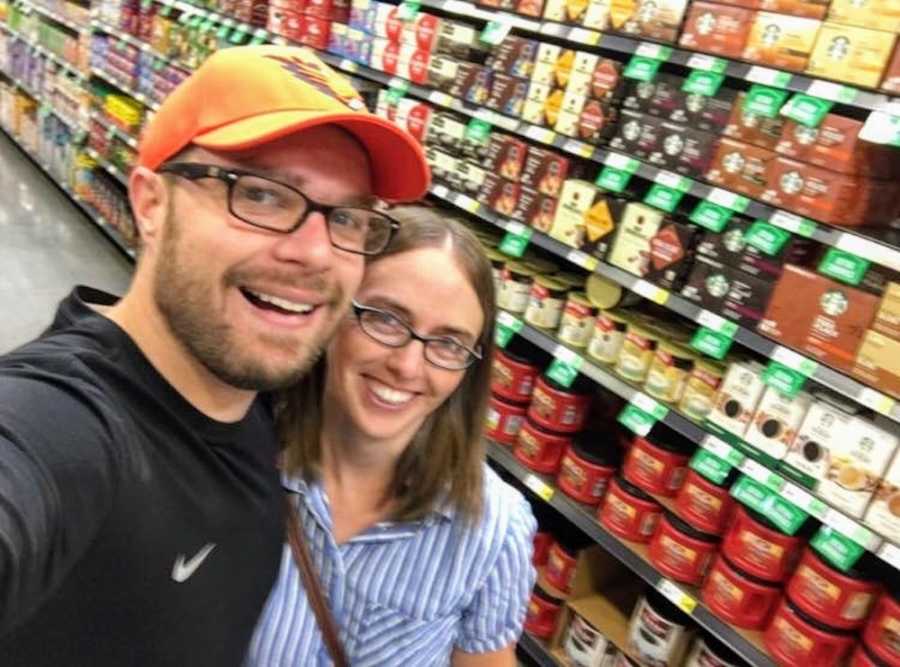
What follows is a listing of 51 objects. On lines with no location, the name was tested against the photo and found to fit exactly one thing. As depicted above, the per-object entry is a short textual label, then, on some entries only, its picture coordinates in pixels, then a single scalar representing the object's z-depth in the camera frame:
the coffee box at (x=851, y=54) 1.66
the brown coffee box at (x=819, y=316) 1.74
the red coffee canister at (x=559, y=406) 2.49
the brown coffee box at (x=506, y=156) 2.58
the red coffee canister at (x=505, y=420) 2.66
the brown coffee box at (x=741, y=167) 1.93
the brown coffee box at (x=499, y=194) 2.61
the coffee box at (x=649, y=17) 2.07
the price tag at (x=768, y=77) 1.83
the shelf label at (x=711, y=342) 2.02
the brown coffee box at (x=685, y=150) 2.05
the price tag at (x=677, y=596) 2.11
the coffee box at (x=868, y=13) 1.66
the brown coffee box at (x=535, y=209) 2.50
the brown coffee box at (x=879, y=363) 1.67
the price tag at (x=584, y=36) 2.26
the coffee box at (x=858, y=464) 1.71
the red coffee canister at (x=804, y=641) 1.83
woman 1.18
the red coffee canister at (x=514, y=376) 2.62
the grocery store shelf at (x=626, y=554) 2.00
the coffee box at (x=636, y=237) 2.19
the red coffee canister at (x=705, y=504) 2.09
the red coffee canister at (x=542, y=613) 2.54
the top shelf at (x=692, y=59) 1.71
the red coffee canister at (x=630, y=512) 2.26
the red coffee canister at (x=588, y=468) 2.41
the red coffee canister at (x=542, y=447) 2.54
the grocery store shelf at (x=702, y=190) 1.69
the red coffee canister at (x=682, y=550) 2.13
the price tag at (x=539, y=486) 2.51
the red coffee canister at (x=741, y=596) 1.99
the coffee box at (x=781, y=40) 1.79
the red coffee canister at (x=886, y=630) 1.69
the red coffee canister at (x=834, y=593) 1.79
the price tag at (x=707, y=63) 1.96
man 0.75
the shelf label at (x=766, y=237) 1.90
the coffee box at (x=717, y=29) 1.93
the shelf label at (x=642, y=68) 2.12
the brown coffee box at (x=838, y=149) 1.77
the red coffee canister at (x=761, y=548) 1.94
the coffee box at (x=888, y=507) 1.68
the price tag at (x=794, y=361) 1.81
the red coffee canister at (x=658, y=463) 2.23
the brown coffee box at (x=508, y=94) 2.55
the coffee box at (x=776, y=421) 1.88
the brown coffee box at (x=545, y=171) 2.46
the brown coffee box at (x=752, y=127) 1.91
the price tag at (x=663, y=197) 2.15
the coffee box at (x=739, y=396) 1.96
